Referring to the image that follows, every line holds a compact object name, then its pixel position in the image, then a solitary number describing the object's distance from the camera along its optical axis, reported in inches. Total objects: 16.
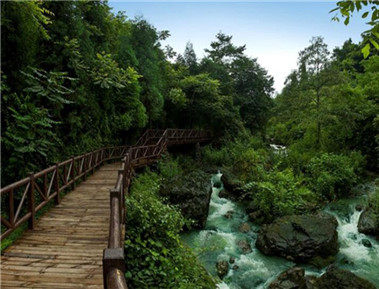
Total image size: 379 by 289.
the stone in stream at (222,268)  305.3
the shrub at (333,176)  502.0
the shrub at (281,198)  425.4
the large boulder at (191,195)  415.5
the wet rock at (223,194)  551.3
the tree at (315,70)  672.4
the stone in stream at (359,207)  436.3
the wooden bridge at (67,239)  142.3
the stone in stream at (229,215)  456.9
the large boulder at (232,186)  547.2
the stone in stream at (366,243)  349.7
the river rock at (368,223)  370.3
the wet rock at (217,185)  610.9
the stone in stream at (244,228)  409.1
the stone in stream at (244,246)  352.0
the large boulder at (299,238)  326.6
